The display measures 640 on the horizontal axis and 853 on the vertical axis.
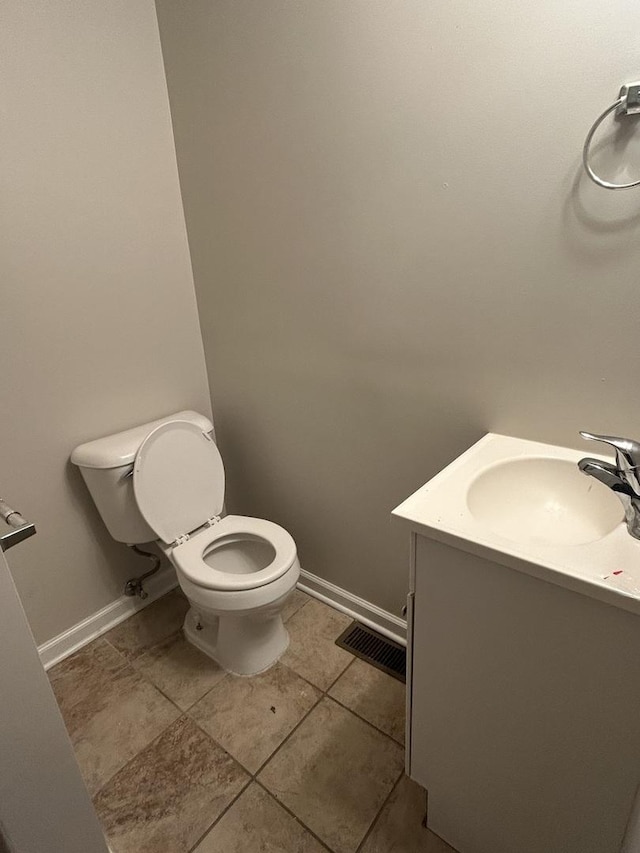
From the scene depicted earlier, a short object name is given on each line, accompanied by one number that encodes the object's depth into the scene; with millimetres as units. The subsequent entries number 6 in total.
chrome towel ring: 854
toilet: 1449
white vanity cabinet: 750
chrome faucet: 808
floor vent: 1600
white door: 724
